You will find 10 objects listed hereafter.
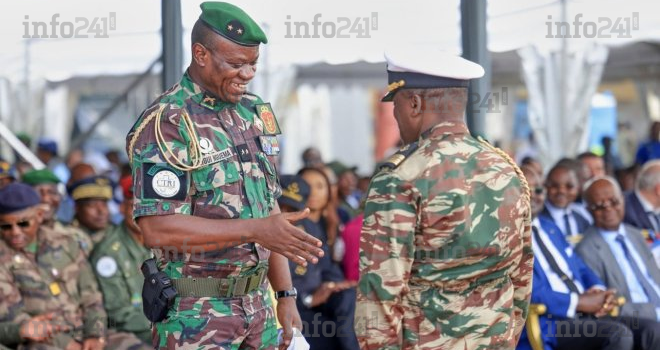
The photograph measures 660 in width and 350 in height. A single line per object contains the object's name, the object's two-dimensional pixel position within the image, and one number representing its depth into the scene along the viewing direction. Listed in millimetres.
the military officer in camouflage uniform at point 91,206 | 14039
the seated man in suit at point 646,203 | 15555
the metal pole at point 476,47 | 10625
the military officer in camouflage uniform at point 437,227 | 6613
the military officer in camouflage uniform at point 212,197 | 6637
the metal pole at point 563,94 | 22703
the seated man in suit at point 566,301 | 11867
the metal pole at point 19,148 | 15328
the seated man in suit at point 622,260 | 12836
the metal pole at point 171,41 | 11219
